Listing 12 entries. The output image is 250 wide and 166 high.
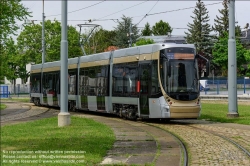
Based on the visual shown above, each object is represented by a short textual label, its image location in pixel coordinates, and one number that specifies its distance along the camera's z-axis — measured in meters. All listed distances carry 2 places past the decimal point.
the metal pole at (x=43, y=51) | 46.62
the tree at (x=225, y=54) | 90.62
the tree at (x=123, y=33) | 82.94
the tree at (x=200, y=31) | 103.19
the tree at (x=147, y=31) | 124.12
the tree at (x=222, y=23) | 104.62
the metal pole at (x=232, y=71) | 24.98
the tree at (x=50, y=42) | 61.72
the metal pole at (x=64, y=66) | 19.45
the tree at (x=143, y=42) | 73.38
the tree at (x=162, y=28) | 121.62
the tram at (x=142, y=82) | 20.83
